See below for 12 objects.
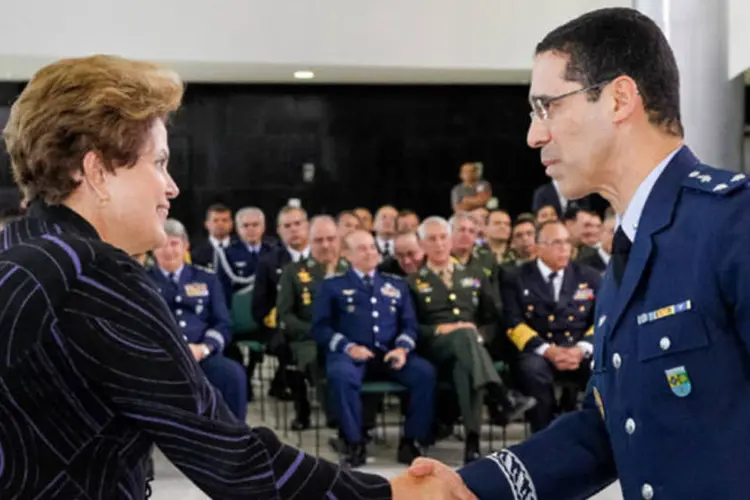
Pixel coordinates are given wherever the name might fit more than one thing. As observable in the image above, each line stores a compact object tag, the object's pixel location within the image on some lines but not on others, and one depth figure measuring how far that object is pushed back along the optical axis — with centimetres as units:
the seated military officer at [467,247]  614
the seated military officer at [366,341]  525
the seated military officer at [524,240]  693
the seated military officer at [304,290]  592
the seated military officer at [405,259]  646
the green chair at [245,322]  640
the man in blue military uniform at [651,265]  139
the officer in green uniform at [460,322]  535
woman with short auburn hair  130
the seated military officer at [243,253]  717
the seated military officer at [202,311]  531
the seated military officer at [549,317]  542
